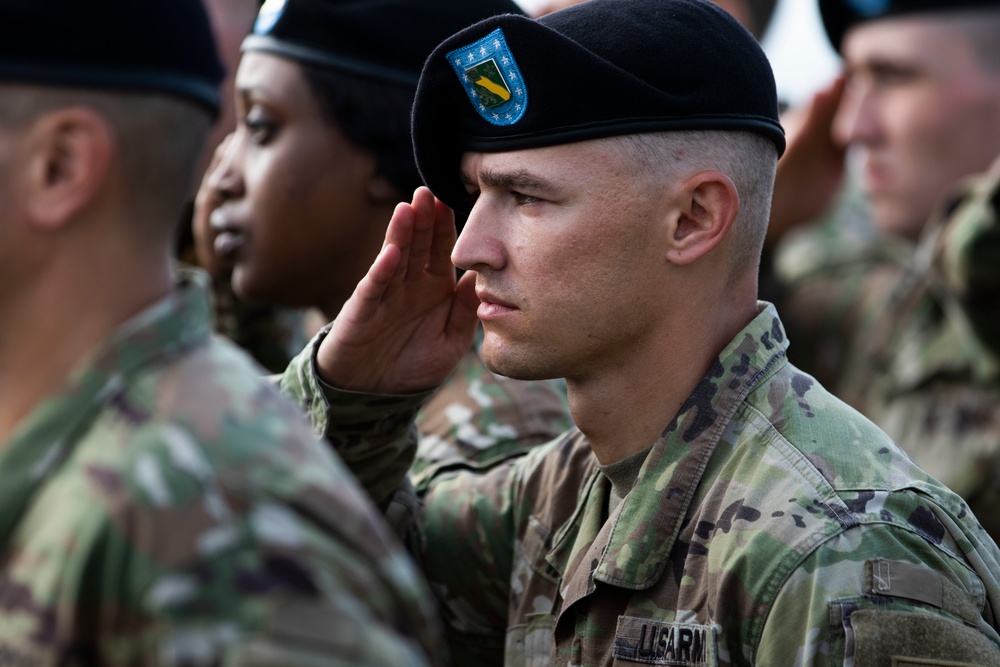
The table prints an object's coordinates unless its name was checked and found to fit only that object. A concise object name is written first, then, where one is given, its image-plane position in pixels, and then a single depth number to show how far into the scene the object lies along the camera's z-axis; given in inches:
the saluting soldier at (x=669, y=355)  192.7
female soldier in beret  310.8
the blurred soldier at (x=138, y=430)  128.8
